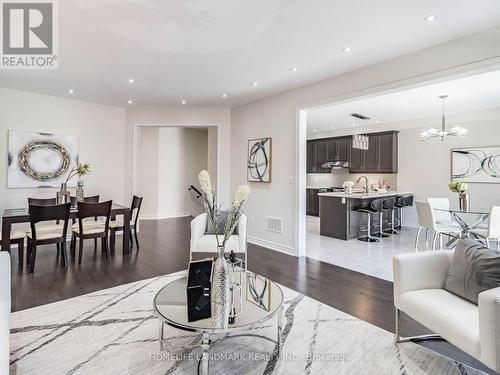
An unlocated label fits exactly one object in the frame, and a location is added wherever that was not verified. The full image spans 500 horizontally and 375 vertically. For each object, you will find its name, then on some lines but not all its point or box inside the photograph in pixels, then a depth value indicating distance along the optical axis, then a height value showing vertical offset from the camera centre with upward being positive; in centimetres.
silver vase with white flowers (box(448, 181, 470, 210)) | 401 -11
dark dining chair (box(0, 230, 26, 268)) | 379 -74
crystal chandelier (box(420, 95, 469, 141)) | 556 +114
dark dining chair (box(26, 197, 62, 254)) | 402 -27
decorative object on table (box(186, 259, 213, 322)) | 183 -81
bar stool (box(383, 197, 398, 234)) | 631 -42
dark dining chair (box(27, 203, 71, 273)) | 356 -63
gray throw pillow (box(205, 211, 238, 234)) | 388 -53
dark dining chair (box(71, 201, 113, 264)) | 393 -63
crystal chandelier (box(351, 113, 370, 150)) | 707 +124
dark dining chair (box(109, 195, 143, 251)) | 457 -66
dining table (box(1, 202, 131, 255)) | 358 -44
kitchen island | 581 -62
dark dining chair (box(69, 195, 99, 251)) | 433 -26
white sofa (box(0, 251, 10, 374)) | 122 -65
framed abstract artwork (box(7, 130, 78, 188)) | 486 +54
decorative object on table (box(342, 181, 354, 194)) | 637 +0
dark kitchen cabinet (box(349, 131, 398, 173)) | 759 +92
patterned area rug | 185 -121
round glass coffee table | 165 -84
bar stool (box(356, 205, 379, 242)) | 575 -72
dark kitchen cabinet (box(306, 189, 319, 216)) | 917 -52
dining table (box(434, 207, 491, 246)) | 410 -65
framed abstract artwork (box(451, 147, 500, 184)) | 598 +51
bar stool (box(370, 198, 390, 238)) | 594 -53
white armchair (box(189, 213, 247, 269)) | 354 -70
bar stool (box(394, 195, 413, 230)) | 669 -40
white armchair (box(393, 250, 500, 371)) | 143 -80
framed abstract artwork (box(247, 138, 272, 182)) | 512 +52
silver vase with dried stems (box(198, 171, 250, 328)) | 188 -35
